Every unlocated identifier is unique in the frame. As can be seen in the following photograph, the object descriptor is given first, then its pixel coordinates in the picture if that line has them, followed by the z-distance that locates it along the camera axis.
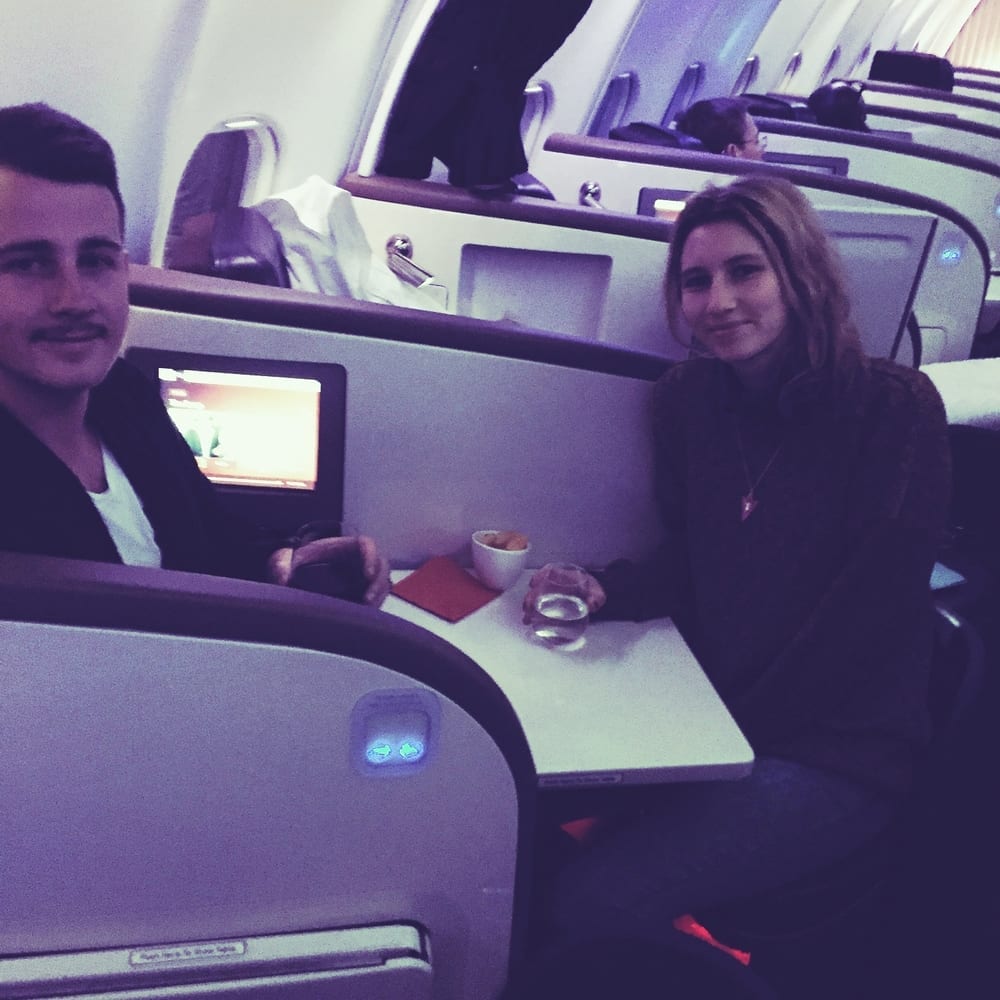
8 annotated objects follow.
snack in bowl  1.63
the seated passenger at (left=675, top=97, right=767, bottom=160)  3.83
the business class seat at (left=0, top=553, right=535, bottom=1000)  0.86
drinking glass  1.49
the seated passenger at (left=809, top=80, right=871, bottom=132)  4.81
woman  1.39
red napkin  1.55
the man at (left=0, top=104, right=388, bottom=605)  1.02
